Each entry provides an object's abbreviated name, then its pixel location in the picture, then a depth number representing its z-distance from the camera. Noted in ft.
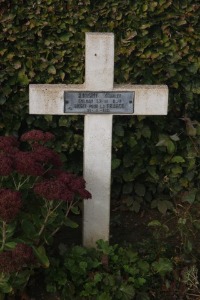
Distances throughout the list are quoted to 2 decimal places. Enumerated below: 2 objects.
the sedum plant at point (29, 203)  10.53
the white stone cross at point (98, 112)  12.95
